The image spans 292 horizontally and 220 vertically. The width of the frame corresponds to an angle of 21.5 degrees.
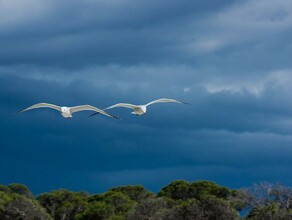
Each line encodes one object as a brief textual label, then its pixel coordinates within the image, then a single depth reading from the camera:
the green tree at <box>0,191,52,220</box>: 71.12
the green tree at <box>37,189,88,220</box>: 89.12
